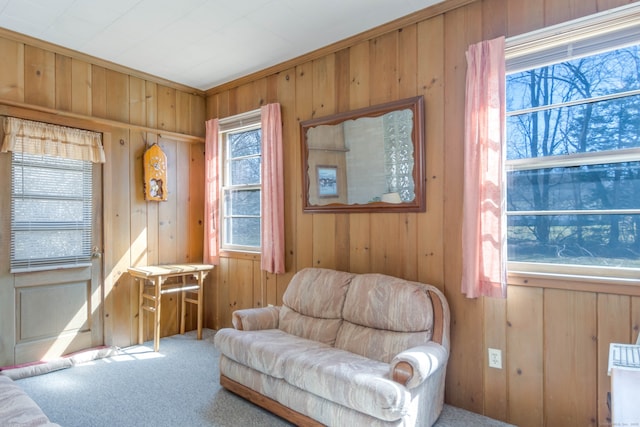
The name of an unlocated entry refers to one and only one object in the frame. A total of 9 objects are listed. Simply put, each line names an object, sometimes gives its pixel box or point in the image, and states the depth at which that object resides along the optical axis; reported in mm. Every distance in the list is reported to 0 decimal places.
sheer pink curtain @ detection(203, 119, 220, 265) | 4066
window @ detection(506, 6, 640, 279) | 2008
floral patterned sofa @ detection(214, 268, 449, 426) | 1872
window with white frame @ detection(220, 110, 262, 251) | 3875
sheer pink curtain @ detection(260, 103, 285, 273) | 3457
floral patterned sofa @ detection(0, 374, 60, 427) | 1449
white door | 2945
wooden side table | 3449
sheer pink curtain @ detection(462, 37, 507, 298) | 2225
